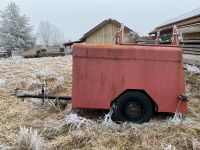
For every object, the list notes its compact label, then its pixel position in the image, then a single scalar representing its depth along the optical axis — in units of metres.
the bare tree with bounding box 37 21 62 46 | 66.20
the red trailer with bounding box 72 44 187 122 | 2.96
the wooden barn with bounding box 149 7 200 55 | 6.78
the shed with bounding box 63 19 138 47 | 17.92
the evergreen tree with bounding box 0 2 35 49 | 20.53
